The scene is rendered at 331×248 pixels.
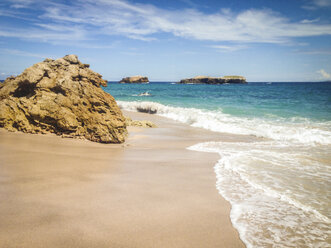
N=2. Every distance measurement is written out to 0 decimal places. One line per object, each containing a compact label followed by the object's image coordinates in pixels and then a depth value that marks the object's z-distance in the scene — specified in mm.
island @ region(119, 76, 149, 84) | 124931
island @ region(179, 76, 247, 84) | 125062
